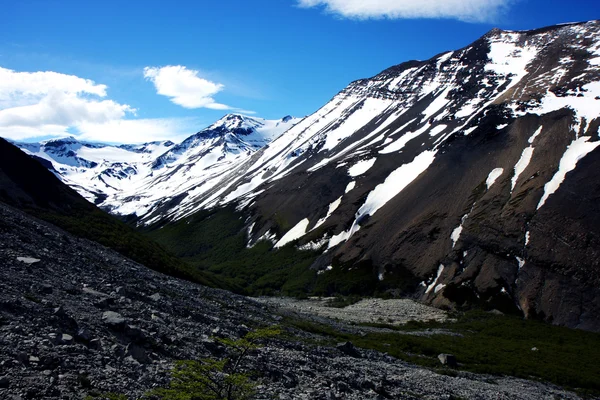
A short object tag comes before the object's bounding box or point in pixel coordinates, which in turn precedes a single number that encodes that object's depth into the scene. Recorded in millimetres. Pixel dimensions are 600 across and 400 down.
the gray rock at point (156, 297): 31738
